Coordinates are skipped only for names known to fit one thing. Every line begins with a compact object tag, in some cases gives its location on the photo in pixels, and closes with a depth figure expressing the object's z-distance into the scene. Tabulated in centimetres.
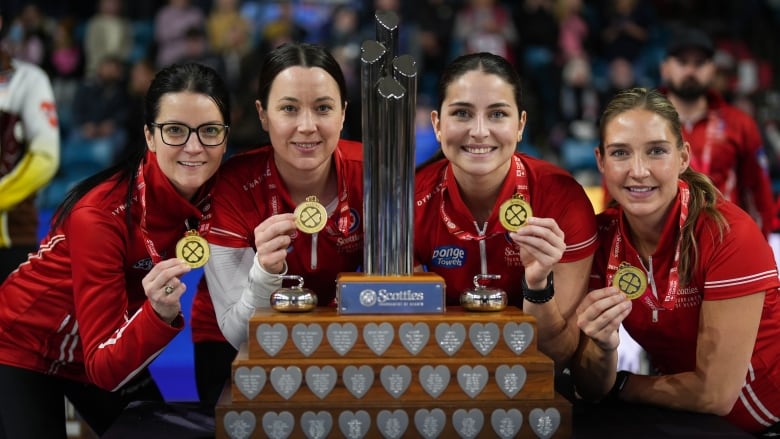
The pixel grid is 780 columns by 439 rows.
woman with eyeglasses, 240
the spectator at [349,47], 720
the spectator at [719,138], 448
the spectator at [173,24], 875
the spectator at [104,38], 903
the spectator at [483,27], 862
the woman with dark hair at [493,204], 243
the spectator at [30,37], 835
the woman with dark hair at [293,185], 247
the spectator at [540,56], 848
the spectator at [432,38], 891
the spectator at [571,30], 905
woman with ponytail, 234
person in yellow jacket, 388
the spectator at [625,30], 919
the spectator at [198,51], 802
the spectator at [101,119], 809
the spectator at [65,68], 870
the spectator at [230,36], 816
